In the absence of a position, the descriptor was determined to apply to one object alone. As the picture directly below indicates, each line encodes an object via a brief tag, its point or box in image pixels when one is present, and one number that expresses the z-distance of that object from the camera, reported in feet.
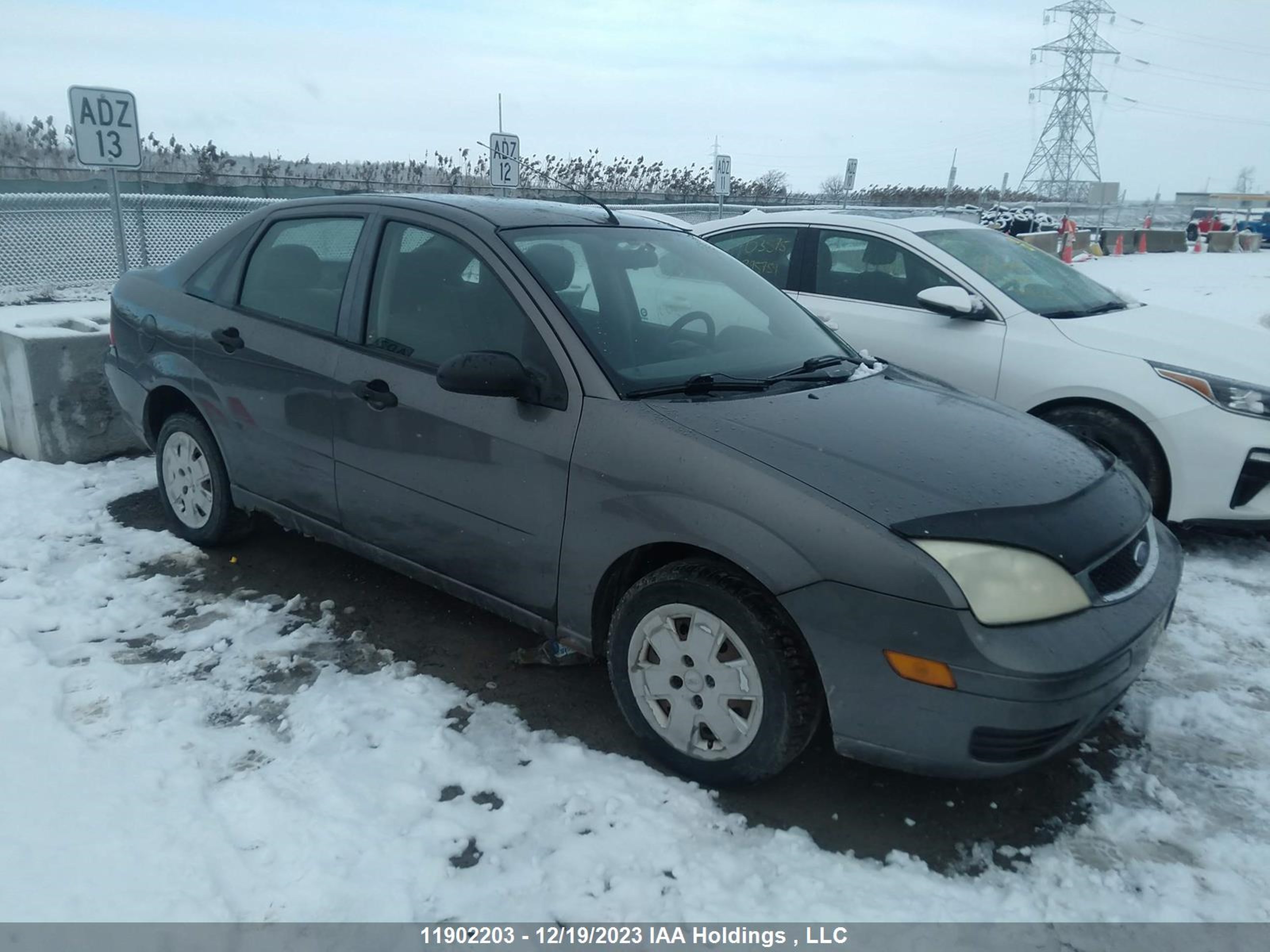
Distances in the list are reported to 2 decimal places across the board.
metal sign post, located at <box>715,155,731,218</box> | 57.93
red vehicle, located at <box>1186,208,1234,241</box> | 115.34
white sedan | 15.40
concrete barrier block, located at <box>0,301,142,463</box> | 18.47
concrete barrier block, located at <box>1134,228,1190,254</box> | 98.07
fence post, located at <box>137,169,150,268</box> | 37.35
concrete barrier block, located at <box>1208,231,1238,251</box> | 103.14
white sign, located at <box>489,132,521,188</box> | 39.86
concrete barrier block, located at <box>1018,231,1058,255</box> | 67.46
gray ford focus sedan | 8.45
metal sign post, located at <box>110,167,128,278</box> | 25.52
